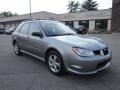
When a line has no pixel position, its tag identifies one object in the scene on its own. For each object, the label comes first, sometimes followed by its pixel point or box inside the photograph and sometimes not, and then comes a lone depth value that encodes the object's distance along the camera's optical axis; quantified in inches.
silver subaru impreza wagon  150.6
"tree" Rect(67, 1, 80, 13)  3112.7
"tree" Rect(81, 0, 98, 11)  2637.8
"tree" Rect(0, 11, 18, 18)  3677.7
